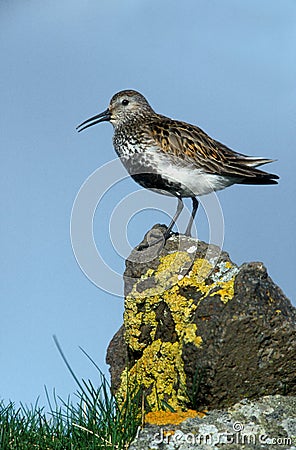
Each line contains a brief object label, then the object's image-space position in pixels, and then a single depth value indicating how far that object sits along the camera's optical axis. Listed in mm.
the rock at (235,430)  9711
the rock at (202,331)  10461
